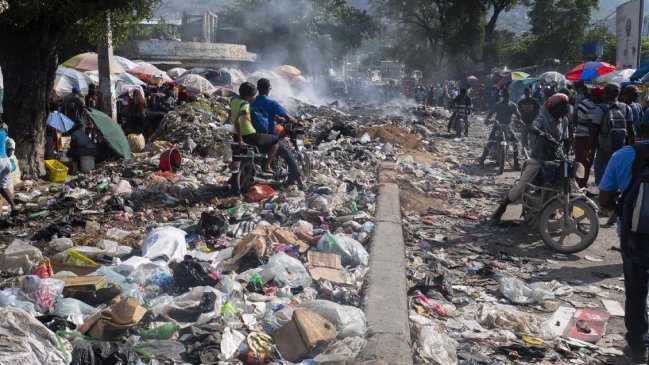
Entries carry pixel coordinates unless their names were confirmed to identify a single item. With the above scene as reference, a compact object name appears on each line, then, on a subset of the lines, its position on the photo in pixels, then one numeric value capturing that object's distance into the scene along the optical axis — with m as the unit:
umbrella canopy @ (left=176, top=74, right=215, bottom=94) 22.28
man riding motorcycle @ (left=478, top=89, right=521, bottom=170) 12.58
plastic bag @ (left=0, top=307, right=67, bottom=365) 3.04
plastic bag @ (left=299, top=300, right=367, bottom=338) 3.96
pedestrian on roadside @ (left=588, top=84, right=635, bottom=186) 8.05
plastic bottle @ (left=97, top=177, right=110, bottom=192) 9.59
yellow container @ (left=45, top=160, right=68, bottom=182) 11.06
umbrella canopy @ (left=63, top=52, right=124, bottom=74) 20.31
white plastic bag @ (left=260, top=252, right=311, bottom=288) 5.08
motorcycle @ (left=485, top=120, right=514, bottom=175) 12.25
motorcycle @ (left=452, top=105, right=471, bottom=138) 19.14
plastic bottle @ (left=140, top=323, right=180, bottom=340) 3.92
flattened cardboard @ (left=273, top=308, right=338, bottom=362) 3.70
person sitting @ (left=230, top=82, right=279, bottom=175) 8.57
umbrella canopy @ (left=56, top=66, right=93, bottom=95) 17.88
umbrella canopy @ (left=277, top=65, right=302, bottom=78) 36.34
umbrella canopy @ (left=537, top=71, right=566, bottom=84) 19.56
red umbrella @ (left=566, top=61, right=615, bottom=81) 16.70
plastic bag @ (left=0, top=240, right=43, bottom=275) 5.27
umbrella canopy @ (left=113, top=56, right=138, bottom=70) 21.72
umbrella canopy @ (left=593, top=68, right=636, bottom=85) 13.37
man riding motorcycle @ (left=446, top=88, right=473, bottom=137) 18.62
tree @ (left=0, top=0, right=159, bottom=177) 10.33
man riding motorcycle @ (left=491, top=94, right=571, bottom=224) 6.98
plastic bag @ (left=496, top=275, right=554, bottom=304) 5.20
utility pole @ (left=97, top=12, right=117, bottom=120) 15.90
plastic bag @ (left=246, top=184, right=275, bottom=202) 8.48
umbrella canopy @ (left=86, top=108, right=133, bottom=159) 12.53
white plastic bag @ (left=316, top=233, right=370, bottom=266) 5.76
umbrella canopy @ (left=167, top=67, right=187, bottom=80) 27.12
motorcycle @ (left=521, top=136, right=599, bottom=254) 6.43
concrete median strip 3.79
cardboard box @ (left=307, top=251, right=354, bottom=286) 5.20
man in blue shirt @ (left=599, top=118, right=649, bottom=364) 3.77
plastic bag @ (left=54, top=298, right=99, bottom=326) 4.05
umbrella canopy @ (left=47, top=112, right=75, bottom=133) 12.15
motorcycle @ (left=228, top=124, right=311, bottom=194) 8.72
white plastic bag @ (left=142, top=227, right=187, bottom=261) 5.65
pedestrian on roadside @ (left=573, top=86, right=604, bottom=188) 8.69
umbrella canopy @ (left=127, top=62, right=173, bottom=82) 22.50
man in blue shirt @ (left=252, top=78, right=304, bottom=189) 8.77
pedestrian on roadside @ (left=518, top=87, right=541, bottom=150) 11.51
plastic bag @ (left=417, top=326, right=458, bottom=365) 3.97
